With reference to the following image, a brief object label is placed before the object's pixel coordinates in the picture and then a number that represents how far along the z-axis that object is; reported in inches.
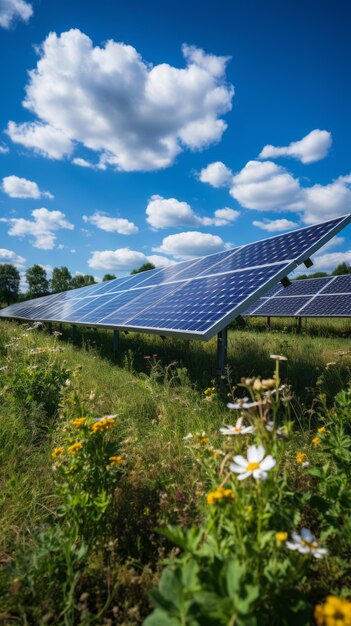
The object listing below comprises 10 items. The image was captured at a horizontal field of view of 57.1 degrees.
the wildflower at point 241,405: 61.7
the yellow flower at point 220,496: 49.9
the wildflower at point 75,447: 79.8
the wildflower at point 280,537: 48.1
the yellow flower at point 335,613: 34.8
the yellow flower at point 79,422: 81.5
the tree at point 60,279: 2898.6
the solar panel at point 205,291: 178.1
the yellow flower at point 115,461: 79.4
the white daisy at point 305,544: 49.5
